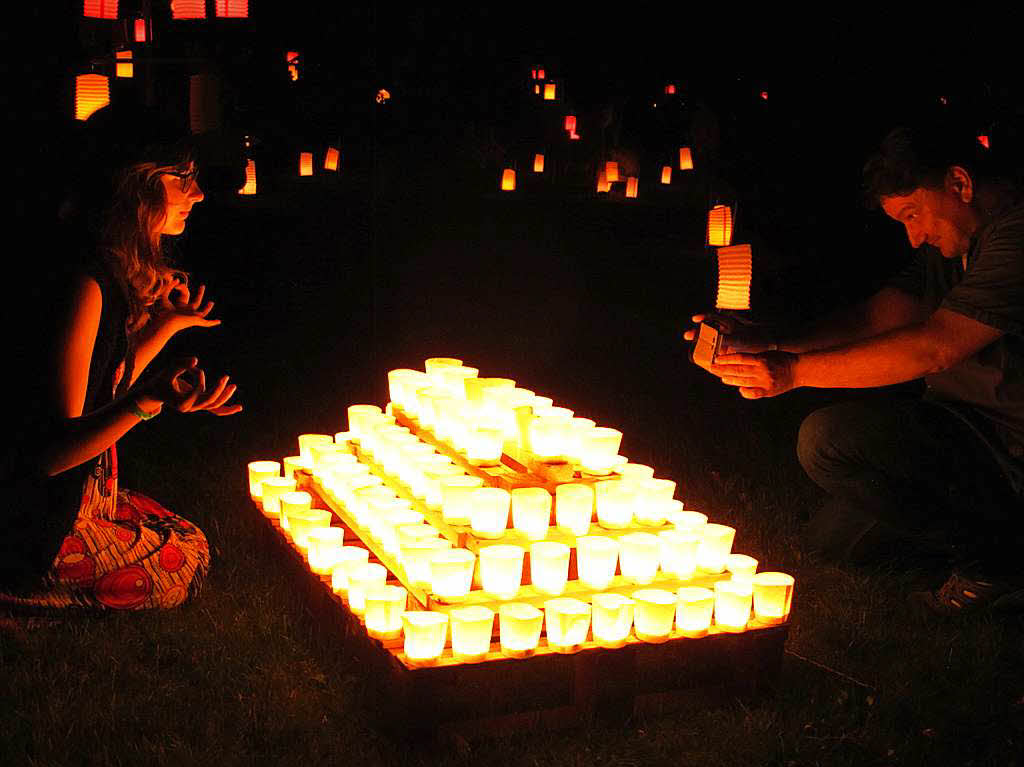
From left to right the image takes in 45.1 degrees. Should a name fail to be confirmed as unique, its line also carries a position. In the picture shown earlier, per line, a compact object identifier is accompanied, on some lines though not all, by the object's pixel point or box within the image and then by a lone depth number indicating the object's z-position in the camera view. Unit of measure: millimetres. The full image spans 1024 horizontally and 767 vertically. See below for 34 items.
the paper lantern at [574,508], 3484
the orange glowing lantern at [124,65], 11927
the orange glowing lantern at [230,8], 10930
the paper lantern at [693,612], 3279
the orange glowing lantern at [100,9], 9578
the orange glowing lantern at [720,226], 5365
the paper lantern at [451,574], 3191
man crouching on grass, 3723
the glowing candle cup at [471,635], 3064
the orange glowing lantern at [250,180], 13562
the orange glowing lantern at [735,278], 3891
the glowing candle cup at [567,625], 3121
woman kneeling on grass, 3336
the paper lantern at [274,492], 4285
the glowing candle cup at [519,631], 3119
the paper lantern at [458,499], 3473
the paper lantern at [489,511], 3408
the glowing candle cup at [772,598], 3361
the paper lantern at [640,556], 3393
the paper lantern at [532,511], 3434
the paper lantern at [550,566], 3299
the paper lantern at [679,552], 3445
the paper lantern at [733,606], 3312
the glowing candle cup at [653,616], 3225
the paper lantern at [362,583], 3365
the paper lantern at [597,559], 3320
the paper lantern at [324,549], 3667
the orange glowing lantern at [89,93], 9904
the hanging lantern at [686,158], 19859
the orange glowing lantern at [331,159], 18453
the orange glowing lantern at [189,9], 10828
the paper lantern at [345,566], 3518
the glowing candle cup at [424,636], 3027
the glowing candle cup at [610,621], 3150
